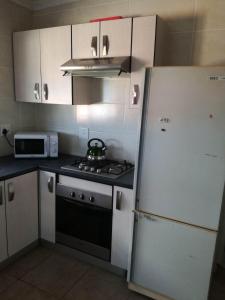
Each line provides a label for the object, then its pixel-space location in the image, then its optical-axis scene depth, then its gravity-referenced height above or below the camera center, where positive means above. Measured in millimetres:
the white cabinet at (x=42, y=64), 2234 +387
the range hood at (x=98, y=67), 1892 +317
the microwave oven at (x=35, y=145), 2453 -403
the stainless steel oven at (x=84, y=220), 2033 -983
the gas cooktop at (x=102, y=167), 2053 -532
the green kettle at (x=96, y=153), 2236 -419
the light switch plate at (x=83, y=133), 2583 -278
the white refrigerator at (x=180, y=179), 1455 -440
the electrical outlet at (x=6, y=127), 2508 -244
